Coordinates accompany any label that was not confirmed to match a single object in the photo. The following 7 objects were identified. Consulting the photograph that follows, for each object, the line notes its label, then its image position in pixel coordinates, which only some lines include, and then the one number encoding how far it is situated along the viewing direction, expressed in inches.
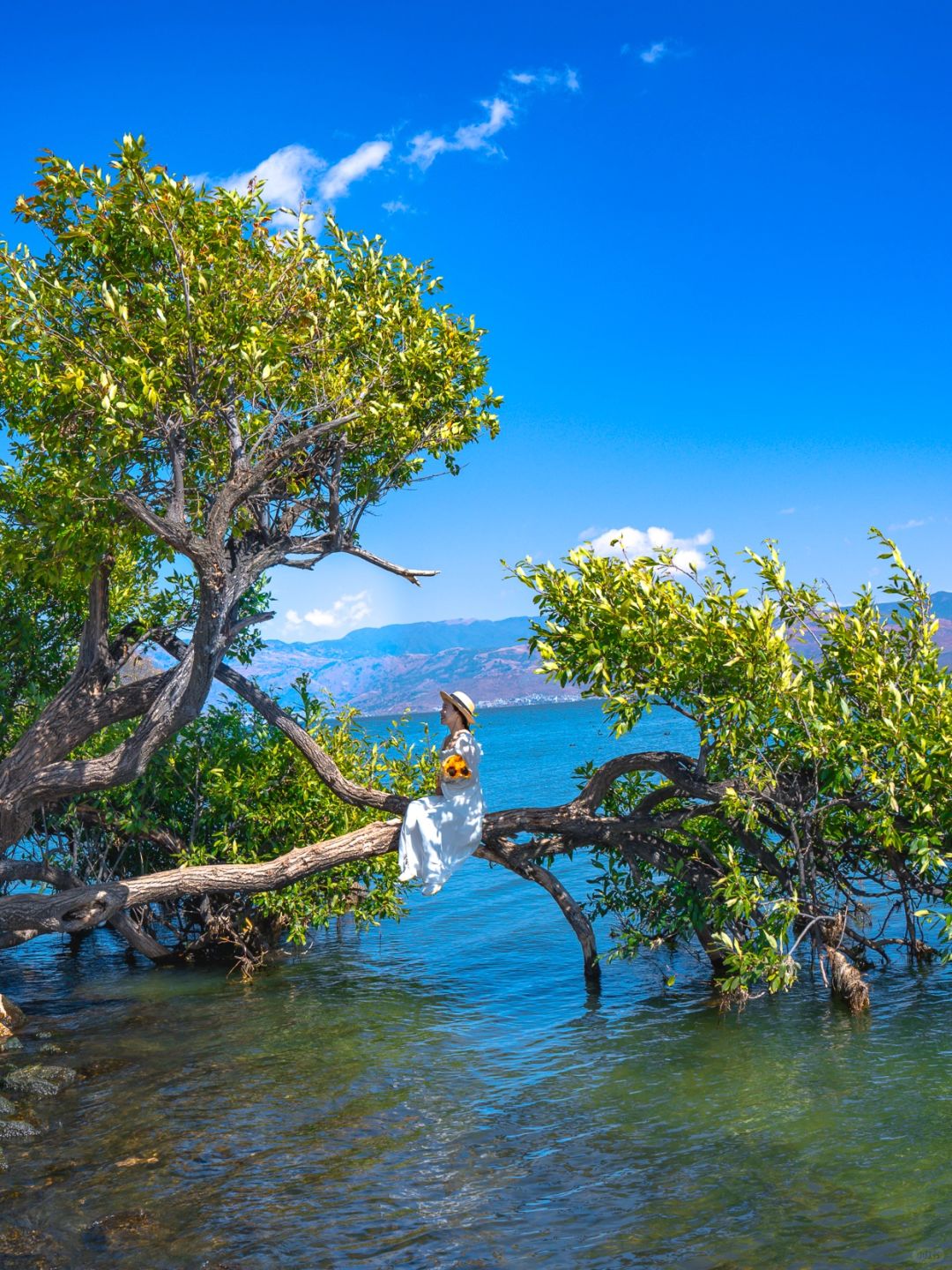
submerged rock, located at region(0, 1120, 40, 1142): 459.5
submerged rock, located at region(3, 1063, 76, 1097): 523.5
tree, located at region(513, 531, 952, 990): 507.2
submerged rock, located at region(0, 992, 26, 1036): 636.1
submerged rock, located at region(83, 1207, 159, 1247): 361.1
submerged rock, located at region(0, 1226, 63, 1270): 343.9
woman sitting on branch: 537.0
